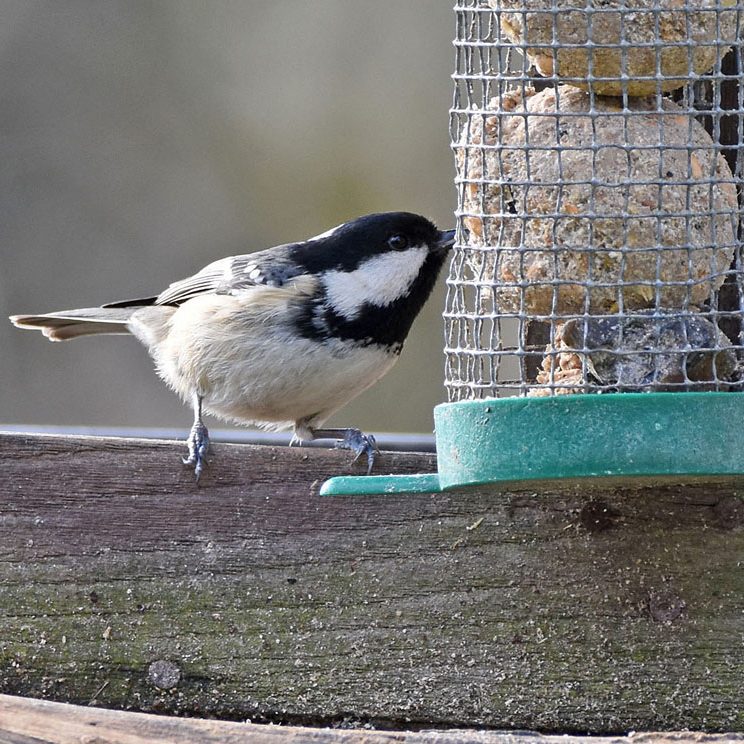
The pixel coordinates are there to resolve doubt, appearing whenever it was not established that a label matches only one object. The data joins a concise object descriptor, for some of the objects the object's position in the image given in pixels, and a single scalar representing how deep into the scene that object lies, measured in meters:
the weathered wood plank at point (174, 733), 4.34
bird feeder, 4.60
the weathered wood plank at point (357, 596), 4.86
